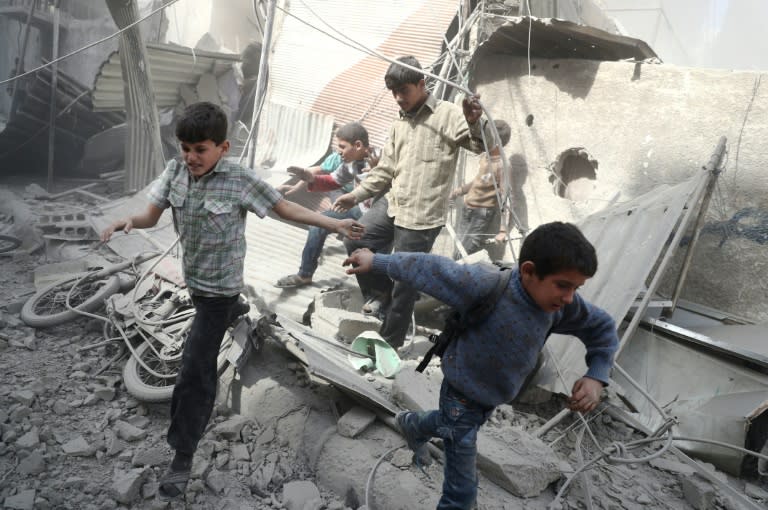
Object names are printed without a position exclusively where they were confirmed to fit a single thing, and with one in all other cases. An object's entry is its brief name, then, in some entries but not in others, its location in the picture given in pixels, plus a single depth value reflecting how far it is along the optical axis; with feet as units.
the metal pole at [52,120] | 24.56
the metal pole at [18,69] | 25.32
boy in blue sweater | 5.54
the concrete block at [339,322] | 12.46
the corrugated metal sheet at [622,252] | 10.96
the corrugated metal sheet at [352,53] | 21.99
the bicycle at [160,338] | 9.61
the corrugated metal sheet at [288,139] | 24.76
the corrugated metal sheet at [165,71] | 25.72
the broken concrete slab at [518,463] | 7.94
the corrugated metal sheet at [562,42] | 16.17
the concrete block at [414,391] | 8.84
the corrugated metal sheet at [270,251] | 14.51
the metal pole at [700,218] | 13.06
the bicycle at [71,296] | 12.04
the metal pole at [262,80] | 13.73
